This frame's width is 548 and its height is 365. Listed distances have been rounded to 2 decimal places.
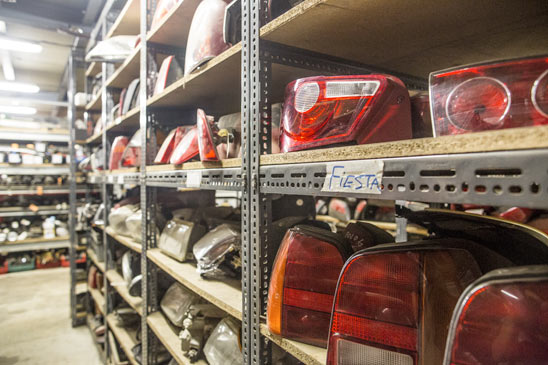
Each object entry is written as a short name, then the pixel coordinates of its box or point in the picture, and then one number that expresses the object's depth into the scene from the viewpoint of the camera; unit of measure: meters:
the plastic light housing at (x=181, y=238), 1.82
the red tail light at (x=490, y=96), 0.53
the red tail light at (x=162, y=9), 1.83
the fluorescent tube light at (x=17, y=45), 4.30
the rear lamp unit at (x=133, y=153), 2.46
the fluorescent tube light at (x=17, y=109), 7.25
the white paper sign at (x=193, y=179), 1.38
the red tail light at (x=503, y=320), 0.45
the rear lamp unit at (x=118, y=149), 2.82
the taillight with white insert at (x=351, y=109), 0.79
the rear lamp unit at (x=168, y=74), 1.89
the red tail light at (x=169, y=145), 1.80
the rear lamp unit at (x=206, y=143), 1.26
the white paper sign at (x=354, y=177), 0.66
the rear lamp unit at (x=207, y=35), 1.35
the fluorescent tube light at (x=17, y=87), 6.23
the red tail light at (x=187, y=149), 1.53
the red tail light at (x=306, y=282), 0.86
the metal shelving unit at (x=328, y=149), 0.51
